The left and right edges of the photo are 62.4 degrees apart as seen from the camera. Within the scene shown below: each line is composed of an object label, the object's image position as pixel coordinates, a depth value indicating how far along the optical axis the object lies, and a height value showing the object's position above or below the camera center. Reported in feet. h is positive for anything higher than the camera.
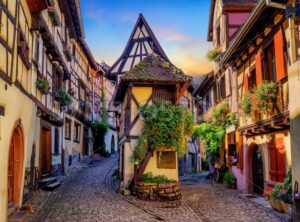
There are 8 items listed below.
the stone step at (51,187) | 28.53 -5.36
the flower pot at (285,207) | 20.40 -5.72
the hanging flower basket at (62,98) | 34.01 +5.90
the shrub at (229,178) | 33.40 -5.42
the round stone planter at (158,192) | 26.95 -5.75
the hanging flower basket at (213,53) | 39.30 +13.49
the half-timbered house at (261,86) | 21.28 +4.55
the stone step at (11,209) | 17.92 -5.11
